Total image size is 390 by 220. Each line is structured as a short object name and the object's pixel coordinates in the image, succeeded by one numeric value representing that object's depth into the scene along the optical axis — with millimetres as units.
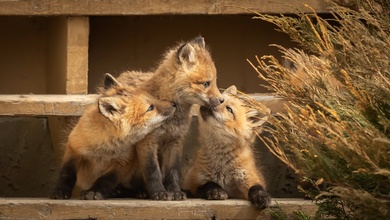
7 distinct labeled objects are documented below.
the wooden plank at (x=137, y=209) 14812
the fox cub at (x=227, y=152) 16375
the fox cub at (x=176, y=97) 15977
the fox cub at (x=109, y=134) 15602
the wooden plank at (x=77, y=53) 17141
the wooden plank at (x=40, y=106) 16562
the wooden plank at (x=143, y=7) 16953
